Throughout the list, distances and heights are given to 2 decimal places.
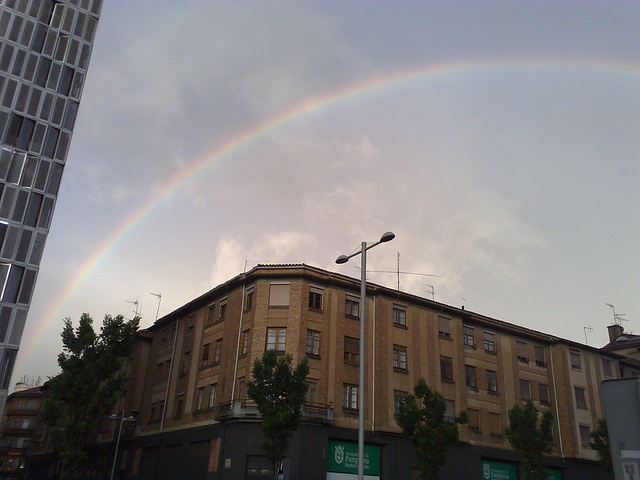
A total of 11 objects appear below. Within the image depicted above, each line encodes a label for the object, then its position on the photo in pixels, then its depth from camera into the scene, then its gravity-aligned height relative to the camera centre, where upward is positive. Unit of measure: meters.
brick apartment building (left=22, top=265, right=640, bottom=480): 34.84 +6.92
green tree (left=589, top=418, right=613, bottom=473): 39.72 +3.05
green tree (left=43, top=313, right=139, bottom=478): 35.53 +4.87
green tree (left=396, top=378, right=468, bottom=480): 30.45 +2.60
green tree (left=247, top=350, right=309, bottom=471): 24.84 +3.18
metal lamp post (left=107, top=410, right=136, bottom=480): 45.16 +2.46
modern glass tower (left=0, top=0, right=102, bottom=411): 40.81 +24.57
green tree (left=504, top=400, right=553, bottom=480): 35.22 +2.75
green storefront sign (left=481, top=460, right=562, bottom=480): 41.19 +0.99
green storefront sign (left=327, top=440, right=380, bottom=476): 34.12 +1.10
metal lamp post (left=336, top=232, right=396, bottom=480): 18.08 +5.70
